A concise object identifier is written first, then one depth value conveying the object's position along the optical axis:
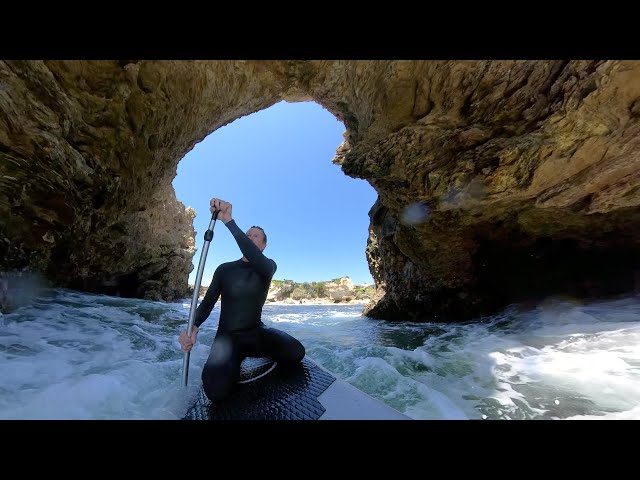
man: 3.21
